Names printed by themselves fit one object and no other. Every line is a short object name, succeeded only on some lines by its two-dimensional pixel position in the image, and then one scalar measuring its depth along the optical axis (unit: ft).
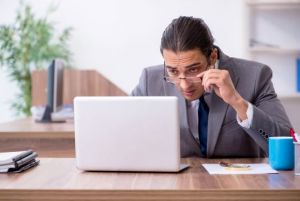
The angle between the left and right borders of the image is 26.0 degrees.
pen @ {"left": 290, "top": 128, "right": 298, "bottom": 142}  6.24
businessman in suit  7.02
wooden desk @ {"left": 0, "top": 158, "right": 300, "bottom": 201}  5.34
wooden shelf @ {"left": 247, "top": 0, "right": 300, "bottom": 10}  14.44
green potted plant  15.69
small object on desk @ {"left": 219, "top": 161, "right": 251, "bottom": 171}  6.31
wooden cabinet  14.66
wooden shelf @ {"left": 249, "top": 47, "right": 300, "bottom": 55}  14.73
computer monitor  11.91
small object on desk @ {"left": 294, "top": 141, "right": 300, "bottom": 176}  6.08
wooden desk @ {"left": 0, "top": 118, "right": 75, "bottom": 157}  9.98
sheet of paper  6.16
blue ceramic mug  6.28
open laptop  6.04
